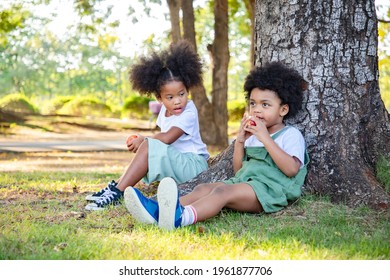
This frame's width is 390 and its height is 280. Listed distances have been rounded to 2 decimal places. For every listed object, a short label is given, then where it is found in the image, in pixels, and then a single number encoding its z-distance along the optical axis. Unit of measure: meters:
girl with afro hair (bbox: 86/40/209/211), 4.62
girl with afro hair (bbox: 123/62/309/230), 3.87
